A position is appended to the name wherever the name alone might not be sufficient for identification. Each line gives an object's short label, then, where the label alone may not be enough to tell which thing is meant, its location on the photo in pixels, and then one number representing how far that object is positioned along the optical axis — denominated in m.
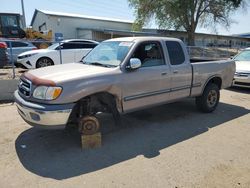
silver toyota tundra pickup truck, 2.90
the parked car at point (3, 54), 7.40
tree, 23.45
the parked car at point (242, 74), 6.84
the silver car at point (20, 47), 10.11
